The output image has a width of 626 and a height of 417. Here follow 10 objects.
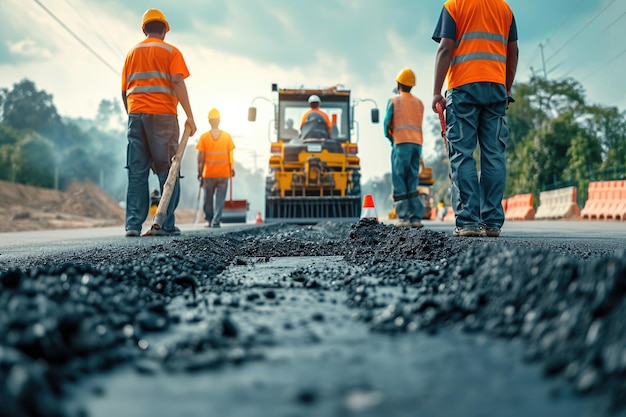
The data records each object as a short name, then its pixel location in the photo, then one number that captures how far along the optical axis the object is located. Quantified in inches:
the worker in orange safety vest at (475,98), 214.2
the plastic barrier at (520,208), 760.3
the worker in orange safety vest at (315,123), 529.0
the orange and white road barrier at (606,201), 560.1
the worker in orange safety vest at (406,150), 346.3
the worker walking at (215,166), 472.7
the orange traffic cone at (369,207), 399.7
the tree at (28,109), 2020.2
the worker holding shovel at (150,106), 266.7
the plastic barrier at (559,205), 682.8
